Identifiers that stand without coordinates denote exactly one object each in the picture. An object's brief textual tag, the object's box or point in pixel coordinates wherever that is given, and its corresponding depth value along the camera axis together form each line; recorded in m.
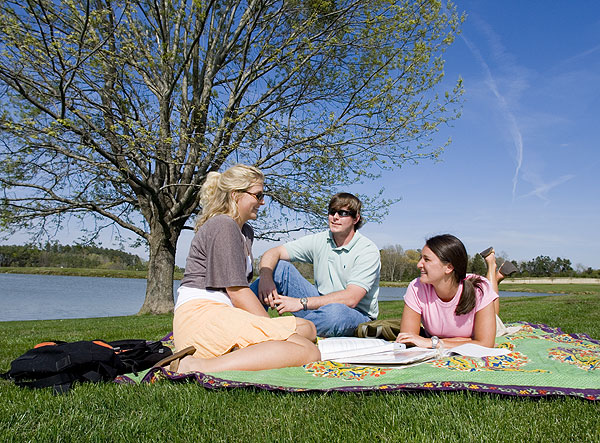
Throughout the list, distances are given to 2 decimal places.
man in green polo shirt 4.08
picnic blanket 2.42
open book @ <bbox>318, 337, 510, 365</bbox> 3.05
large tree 9.70
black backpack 2.79
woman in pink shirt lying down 3.57
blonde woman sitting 2.85
